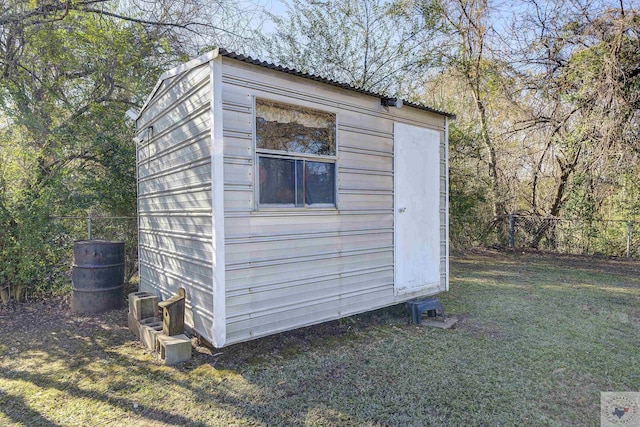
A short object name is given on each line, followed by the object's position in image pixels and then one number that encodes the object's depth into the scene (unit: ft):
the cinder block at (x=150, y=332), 11.53
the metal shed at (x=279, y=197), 10.50
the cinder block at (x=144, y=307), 12.87
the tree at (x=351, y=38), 27.78
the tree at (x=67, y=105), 15.77
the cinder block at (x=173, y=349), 10.62
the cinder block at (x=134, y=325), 12.82
